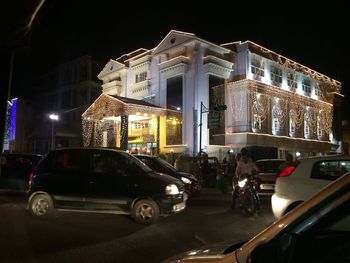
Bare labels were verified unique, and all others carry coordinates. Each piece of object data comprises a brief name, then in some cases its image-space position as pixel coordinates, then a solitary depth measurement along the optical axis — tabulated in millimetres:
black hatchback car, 8805
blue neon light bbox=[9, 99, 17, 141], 49438
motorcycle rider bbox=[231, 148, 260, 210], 10484
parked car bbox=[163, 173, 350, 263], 2025
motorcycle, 10117
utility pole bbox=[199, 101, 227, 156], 22723
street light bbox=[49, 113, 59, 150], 28366
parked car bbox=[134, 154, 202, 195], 12922
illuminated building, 30203
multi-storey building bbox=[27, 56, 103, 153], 44188
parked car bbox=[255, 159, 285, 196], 13906
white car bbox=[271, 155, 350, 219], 6641
